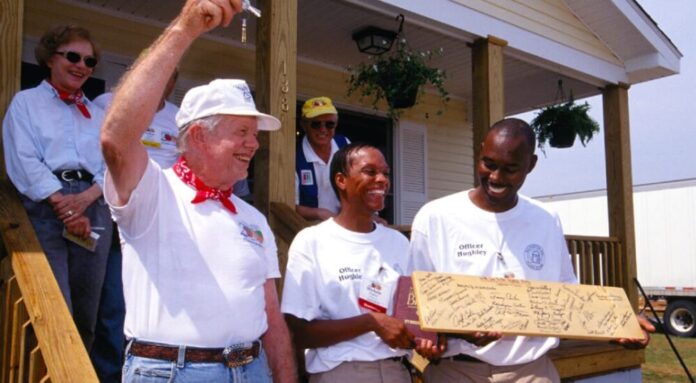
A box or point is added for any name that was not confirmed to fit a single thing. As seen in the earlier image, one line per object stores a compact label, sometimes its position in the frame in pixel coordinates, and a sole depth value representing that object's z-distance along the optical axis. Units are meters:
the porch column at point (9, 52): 3.39
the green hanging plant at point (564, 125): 7.99
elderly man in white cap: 1.82
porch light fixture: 6.80
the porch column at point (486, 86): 6.56
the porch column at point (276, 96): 4.34
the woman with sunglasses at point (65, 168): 3.02
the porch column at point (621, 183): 7.92
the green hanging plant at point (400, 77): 6.32
